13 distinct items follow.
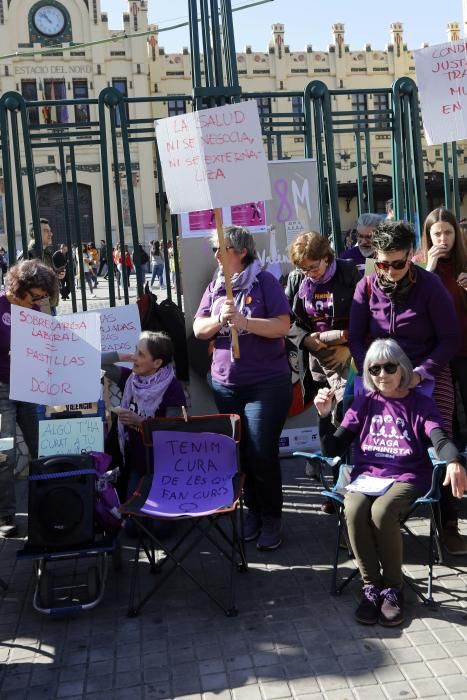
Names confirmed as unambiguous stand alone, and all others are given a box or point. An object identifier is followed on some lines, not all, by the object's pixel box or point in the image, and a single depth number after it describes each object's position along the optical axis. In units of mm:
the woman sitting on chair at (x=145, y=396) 4199
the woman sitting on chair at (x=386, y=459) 3295
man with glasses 4973
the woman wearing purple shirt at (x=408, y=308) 3668
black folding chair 3629
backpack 5262
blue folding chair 3318
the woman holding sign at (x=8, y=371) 4215
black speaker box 3533
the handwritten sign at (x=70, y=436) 3805
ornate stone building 27703
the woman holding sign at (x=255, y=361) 3967
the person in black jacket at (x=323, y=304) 4203
